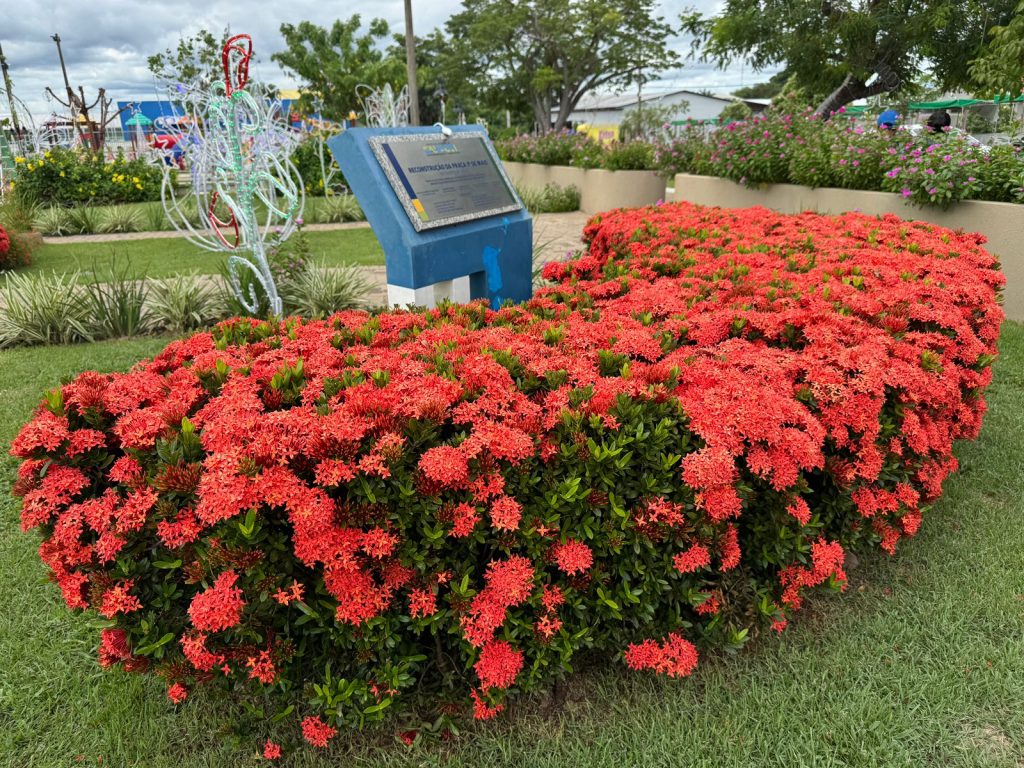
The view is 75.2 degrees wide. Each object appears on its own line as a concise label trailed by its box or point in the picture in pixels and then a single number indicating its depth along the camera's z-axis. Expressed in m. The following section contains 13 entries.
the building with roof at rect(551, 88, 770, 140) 53.69
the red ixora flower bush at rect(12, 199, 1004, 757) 1.72
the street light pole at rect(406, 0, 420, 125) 15.12
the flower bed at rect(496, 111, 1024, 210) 6.60
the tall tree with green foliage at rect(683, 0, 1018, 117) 13.64
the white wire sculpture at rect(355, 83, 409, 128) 6.16
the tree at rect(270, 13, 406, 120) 30.59
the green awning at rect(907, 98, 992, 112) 29.39
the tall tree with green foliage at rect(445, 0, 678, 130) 32.16
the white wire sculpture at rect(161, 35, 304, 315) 4.72
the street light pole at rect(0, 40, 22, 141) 16.19
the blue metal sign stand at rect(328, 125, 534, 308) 3.94
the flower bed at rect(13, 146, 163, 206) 15.33
